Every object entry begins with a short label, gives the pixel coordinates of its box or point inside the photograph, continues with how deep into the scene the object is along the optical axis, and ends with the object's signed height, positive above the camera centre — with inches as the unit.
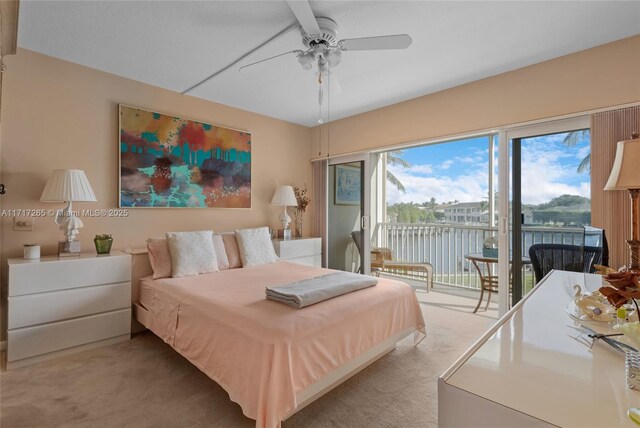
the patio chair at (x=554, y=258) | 101.1 -14.7
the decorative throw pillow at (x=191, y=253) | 115.6 -15.1
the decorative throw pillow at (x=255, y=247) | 138.0 -14.9
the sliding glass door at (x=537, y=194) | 115.3 +8.8
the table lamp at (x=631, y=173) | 61.2 +9.0
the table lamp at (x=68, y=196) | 102.4 +6.7
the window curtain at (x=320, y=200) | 195.6 +10.1
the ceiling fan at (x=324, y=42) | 73.9 +48.1
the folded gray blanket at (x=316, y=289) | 80.0 -21.2
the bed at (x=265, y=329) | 61.9 -29.1
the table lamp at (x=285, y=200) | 170.4 +8.8
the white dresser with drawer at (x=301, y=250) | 166.7 -20.0
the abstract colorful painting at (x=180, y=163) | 129.3 +25.3
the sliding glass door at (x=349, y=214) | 179.5 +0.8
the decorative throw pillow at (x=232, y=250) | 136.4 -15.9
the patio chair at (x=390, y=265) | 183.5 -31.0
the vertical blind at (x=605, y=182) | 97.3 +11.0
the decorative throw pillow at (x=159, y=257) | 114.3 -16.1
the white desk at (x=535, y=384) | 26.2 -16.9
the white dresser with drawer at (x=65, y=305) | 93.3 -30.0
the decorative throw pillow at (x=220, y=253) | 131.1 -16.5
